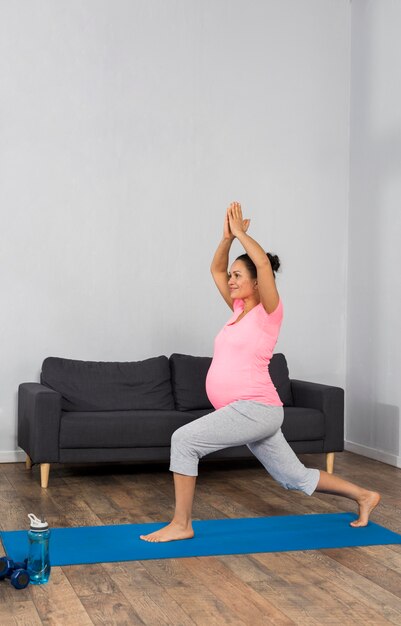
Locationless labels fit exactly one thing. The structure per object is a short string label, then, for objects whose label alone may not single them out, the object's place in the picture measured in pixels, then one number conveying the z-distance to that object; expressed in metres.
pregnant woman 3.63
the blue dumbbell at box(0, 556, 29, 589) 2.96
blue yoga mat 3.45
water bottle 3.00
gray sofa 4.99
